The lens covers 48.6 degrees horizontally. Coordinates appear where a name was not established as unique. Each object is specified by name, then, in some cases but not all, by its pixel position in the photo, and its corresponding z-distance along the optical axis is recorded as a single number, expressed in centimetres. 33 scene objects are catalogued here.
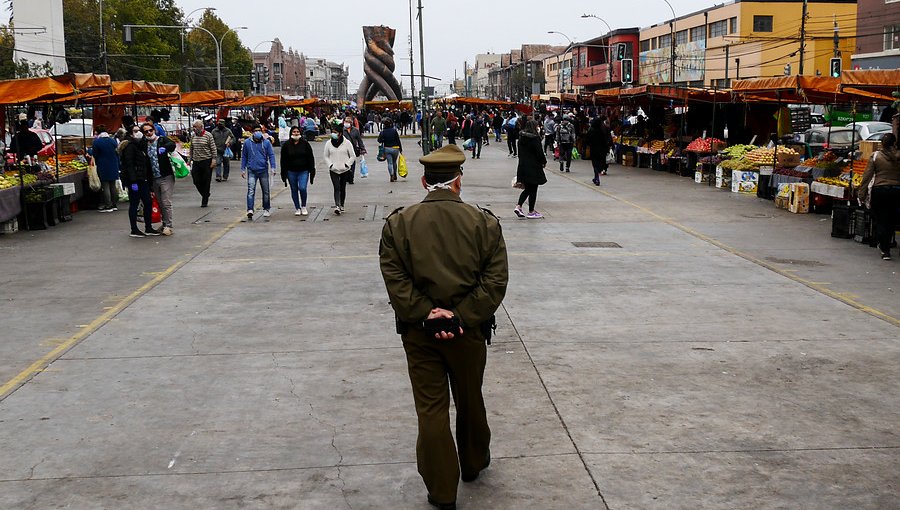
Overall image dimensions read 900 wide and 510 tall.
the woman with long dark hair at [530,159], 1669
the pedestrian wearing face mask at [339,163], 1839
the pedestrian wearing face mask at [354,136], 2517
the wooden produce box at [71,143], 2641
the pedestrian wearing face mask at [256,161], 1714
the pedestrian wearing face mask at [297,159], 1739
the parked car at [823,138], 2478
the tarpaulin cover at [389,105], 7062
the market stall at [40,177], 1559
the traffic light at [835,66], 4000
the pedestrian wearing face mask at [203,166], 2025
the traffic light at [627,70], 5512
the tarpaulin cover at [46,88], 1547
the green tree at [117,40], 7756
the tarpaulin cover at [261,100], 4122
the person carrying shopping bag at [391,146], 2629
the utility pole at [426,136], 3912
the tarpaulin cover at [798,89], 1753
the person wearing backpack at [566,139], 2985
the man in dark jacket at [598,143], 2434
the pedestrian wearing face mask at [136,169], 1486
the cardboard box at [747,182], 2219
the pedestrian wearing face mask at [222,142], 2758
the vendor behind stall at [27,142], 2003
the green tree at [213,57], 10169
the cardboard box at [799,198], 1803
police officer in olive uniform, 463
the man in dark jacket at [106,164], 1906
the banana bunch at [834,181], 1655
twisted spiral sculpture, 9131
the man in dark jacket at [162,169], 1506
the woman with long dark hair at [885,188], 1257
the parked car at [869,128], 2555
